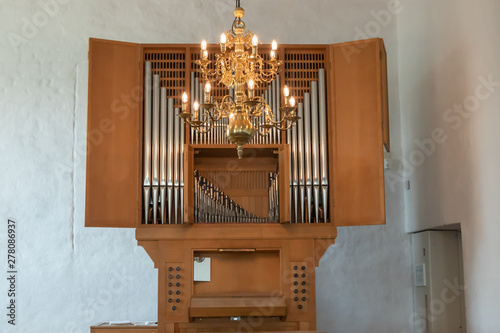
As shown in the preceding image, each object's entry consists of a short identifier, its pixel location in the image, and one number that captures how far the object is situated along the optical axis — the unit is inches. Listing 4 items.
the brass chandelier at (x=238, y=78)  219.6
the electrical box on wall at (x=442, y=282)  338.3
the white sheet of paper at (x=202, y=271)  299.7
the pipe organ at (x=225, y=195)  291.1
